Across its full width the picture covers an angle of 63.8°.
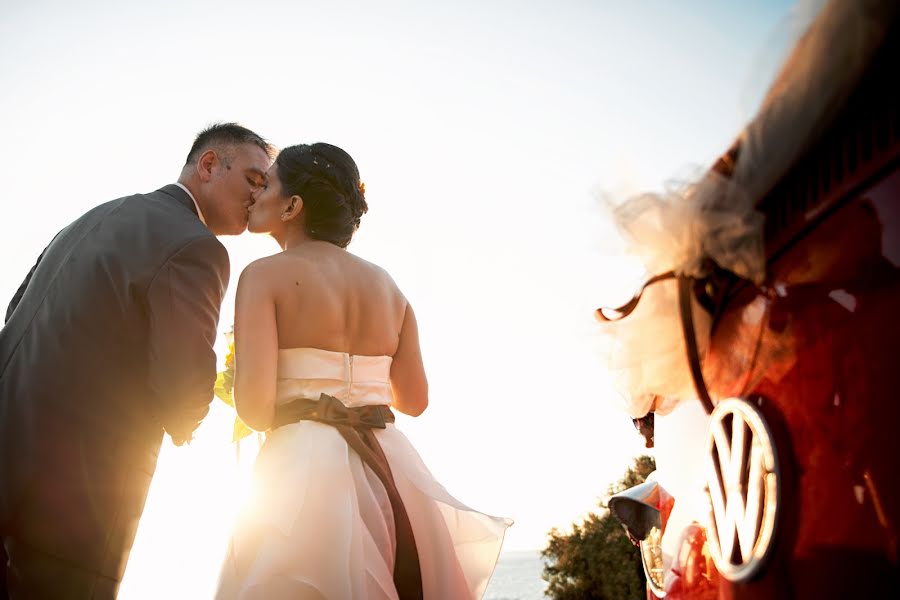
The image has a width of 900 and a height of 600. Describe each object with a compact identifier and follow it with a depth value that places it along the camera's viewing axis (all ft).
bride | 8.41
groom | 9.36
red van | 3.20
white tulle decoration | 3.39
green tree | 67.62
